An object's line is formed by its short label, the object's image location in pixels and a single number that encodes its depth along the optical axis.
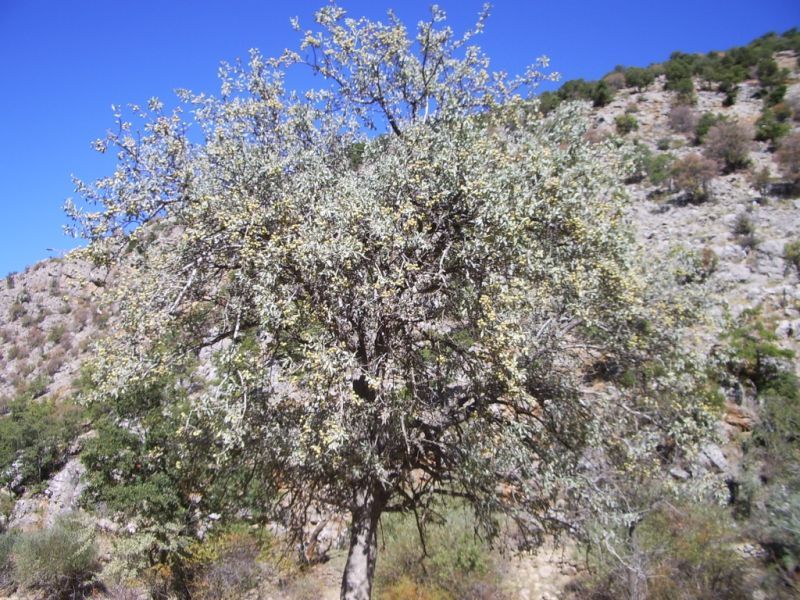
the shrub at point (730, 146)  28.05
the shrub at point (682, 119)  33.88
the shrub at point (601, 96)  39.81
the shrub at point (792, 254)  20.72
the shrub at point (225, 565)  14.66
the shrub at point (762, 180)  25.74
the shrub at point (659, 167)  29.17
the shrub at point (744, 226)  23.20
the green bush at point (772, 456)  9.66
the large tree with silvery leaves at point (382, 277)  5.71
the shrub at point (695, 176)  27.14
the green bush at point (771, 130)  29.22
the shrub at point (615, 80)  43.03
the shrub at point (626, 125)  34.91
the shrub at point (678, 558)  11.87
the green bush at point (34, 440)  24.70
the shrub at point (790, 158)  25.50
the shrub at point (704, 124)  31.52
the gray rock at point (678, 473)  13.48
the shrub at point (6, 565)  15.81
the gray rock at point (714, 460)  15.70
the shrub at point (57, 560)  15.59
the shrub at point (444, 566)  14.36
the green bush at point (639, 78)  41.16
